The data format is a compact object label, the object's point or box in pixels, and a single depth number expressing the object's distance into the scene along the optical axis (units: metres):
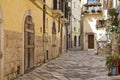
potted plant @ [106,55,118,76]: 11.00
